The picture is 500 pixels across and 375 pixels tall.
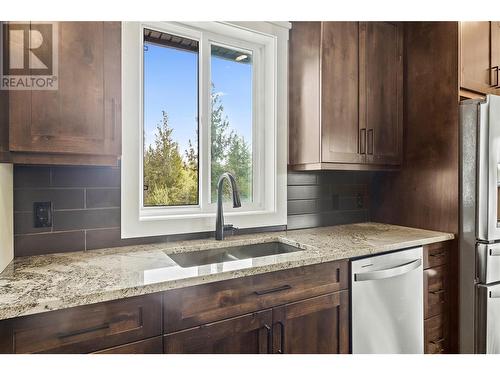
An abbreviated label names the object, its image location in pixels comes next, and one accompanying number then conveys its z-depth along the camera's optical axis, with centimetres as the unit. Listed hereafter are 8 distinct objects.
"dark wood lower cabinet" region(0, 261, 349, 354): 105
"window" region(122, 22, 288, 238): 177
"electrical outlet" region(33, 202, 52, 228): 153
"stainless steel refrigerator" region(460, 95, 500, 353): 193
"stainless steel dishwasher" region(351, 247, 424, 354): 166
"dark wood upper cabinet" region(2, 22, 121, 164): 122
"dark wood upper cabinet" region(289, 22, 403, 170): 204
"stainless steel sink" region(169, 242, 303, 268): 172
